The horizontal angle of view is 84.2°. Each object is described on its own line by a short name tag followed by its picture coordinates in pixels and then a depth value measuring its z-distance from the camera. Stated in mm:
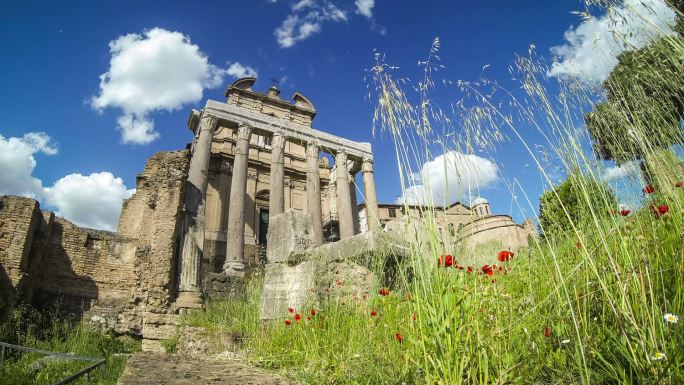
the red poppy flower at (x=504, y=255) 2087
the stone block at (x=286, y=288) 4262
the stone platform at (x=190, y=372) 2531
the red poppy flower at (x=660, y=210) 1693
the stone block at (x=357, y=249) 3820
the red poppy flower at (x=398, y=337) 2191
